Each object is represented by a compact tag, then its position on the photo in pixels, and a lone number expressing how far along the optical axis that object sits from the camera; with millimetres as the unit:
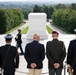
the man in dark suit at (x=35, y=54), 6500
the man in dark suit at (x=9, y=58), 6122
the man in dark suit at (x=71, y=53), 6449
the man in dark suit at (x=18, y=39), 12836
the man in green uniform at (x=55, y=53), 6469
